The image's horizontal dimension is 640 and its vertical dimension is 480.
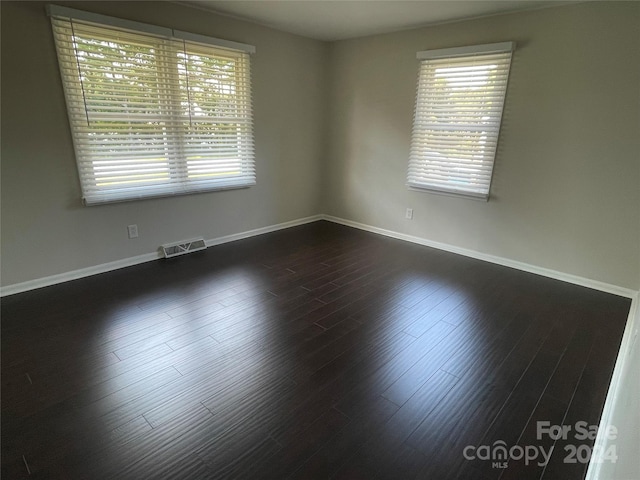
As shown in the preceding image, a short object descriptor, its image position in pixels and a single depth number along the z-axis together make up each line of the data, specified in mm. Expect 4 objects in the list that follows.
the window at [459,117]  3412
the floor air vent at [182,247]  3586
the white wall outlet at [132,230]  3333
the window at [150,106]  2799
